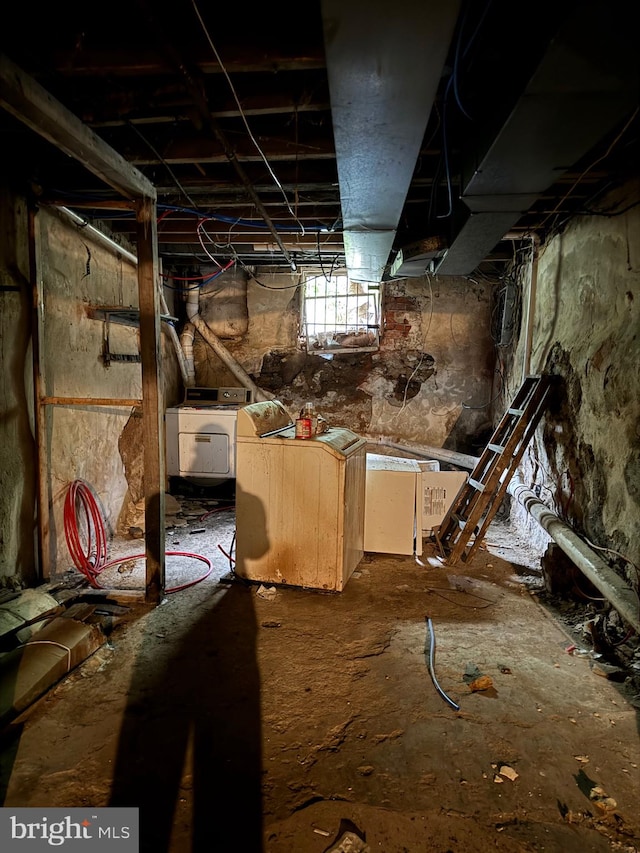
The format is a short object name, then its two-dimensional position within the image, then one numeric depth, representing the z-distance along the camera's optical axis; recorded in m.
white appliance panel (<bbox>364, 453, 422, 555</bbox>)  3.27
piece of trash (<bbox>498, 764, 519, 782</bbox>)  1.47
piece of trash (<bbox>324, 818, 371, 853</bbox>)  1.23
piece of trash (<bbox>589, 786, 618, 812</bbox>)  1.37
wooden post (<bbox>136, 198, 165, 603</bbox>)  2.51
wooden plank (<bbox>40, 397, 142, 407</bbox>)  2.52
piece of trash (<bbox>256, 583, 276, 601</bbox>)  2.73
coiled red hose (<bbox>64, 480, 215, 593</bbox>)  2.89
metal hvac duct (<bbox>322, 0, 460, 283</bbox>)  1.19
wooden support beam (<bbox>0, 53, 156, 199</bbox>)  1.62
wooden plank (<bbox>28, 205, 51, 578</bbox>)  2.63
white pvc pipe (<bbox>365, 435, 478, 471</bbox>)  4.54
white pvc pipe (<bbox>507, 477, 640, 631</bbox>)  1.97
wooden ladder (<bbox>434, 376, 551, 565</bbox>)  3.24
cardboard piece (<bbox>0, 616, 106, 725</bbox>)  1.70
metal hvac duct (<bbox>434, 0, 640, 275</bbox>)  1.19
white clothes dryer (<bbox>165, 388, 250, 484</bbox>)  4.64
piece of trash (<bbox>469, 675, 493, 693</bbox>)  1.91
